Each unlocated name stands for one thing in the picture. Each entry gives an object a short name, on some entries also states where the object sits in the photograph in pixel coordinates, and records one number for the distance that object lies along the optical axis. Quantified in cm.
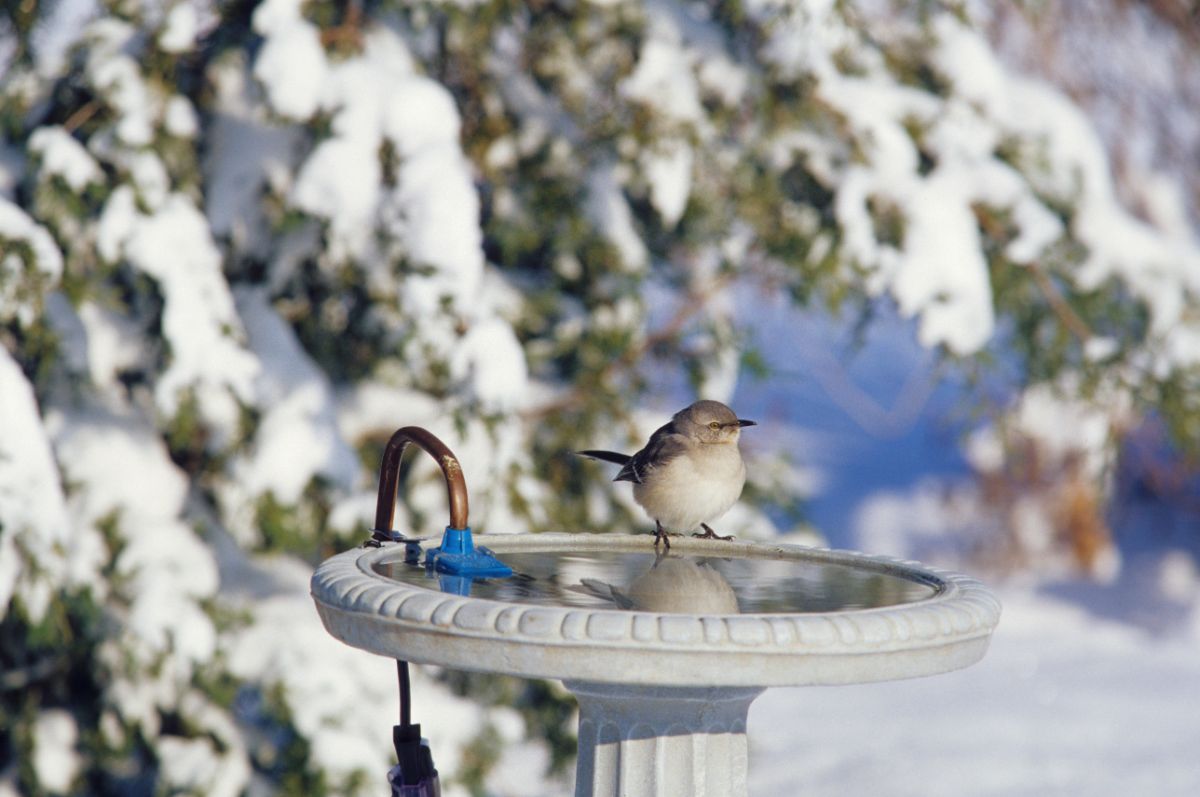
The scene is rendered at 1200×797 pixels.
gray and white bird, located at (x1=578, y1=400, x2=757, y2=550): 597
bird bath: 412
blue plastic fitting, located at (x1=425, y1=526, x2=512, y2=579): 526
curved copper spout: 533
